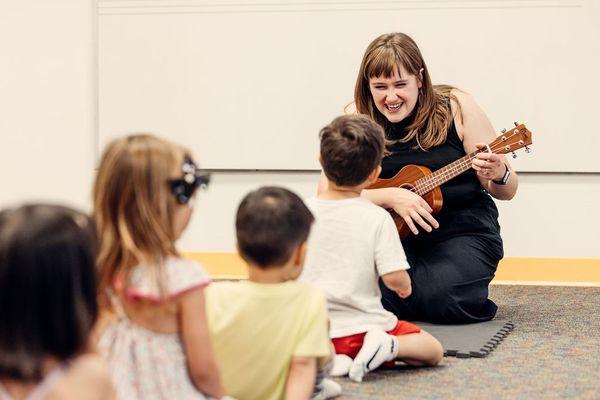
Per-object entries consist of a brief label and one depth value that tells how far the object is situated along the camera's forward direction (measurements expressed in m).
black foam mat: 4.45
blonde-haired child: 2.78
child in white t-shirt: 3.95
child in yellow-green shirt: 3.19
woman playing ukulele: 5.05
